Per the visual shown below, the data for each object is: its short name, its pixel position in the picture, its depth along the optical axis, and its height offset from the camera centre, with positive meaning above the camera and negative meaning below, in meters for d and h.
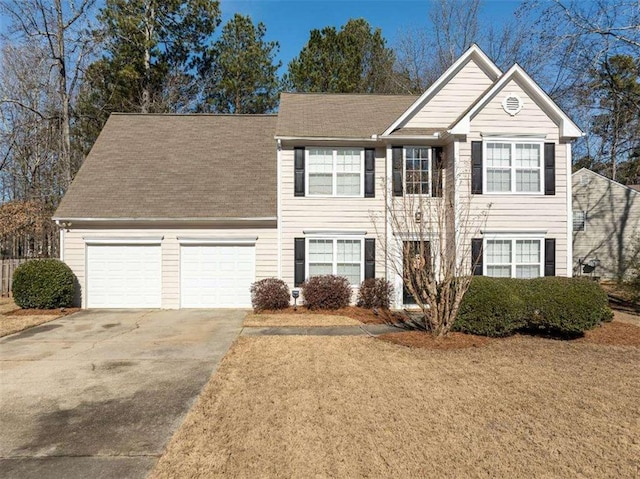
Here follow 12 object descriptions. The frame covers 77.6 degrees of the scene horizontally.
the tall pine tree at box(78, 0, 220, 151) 21.30 +10.31
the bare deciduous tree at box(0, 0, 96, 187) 19.32 +9.96
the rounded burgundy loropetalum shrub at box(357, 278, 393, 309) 11.98 -1.60
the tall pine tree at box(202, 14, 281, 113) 23.89 +10.35
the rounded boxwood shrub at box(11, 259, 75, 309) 11.57 -1.27
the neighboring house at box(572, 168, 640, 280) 20.95 +0.91
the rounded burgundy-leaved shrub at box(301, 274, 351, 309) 11.66 -1.56
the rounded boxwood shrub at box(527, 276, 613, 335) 8.06 -1.32
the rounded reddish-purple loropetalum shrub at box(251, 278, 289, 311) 11.62 -1.60
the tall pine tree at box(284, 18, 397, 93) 24.31 +11.12
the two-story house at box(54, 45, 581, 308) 11.72 +1.12
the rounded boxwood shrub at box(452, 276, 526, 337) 8.07 -1.42
